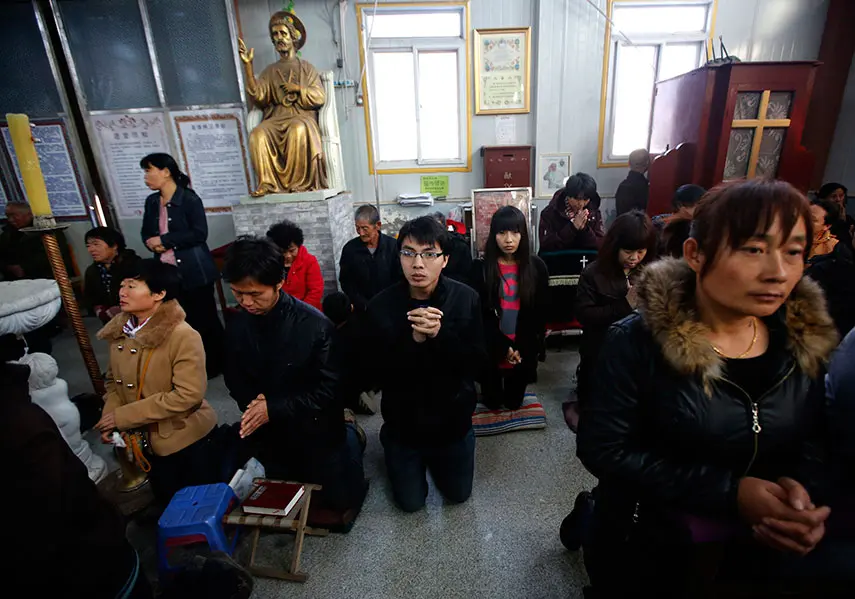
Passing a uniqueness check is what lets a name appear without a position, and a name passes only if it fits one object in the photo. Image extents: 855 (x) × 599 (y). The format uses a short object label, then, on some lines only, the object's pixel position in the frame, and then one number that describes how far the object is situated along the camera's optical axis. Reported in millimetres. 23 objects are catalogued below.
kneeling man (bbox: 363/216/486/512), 1916
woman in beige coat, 1963
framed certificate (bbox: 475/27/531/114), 5246
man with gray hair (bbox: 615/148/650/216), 4945
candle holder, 2096
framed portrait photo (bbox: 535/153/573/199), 5602
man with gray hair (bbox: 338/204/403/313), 3455
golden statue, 4168
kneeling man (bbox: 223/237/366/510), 1870
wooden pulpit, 3793
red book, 1876
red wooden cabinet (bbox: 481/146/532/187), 5384
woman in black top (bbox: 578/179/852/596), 955
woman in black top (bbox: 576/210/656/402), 2357
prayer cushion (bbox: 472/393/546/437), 2867
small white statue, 2246
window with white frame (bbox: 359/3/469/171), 5242
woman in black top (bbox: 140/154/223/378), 3309
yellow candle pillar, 1859
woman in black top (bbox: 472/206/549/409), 2787
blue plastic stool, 1757
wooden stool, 1833
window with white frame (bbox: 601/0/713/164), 5207
